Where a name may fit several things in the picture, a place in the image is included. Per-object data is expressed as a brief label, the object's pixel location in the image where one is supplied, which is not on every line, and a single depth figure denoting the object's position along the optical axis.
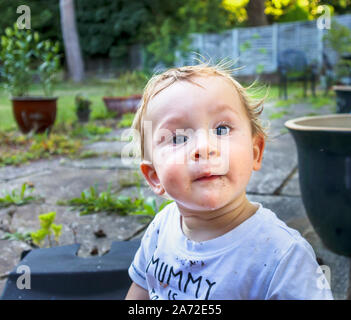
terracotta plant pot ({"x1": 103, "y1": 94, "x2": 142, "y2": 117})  4.69
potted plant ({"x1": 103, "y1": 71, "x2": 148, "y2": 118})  4.70
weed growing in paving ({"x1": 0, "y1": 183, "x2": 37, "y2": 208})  1.81
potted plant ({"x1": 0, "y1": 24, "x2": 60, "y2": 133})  3.56
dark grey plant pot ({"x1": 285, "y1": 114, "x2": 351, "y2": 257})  1.08
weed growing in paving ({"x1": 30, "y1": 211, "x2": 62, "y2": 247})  1.27
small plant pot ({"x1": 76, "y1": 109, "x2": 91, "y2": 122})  4.34
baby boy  0.59
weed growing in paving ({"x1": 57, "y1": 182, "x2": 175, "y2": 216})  1.63
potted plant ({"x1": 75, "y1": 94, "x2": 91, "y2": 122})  4.33
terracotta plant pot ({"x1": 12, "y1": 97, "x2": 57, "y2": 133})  3.55
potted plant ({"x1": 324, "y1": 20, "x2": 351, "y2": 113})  4.30
